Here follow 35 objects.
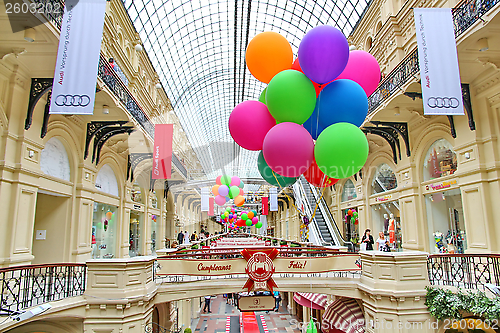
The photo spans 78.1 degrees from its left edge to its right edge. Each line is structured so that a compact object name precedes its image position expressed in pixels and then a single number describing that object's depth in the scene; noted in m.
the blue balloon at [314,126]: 5.95
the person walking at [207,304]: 25.64
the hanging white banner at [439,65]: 8.02
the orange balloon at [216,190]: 20.42
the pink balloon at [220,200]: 20.41
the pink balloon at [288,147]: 5.17
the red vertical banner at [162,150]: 13.62
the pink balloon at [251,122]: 5.99
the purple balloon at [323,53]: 5.21
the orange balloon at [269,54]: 5.97
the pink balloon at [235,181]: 19.42
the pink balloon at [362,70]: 6.11
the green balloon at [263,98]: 6.74
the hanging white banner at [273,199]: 25.81
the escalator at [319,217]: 16.94
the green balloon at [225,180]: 19.48
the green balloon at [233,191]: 18.89
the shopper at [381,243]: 12.45
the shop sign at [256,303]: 8.79
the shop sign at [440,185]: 10.77
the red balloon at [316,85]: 5.83
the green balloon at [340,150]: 5.06
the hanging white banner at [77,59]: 7.16
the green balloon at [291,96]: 5.28
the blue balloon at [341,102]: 5.43
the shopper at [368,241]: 11.97
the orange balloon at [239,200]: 21.30
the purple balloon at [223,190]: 18.88
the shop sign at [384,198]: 15.08
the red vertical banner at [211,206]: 29.70
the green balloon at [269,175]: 6.84
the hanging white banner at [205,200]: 26.41
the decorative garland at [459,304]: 6.59
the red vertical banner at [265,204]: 31.98
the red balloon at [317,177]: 6.40
